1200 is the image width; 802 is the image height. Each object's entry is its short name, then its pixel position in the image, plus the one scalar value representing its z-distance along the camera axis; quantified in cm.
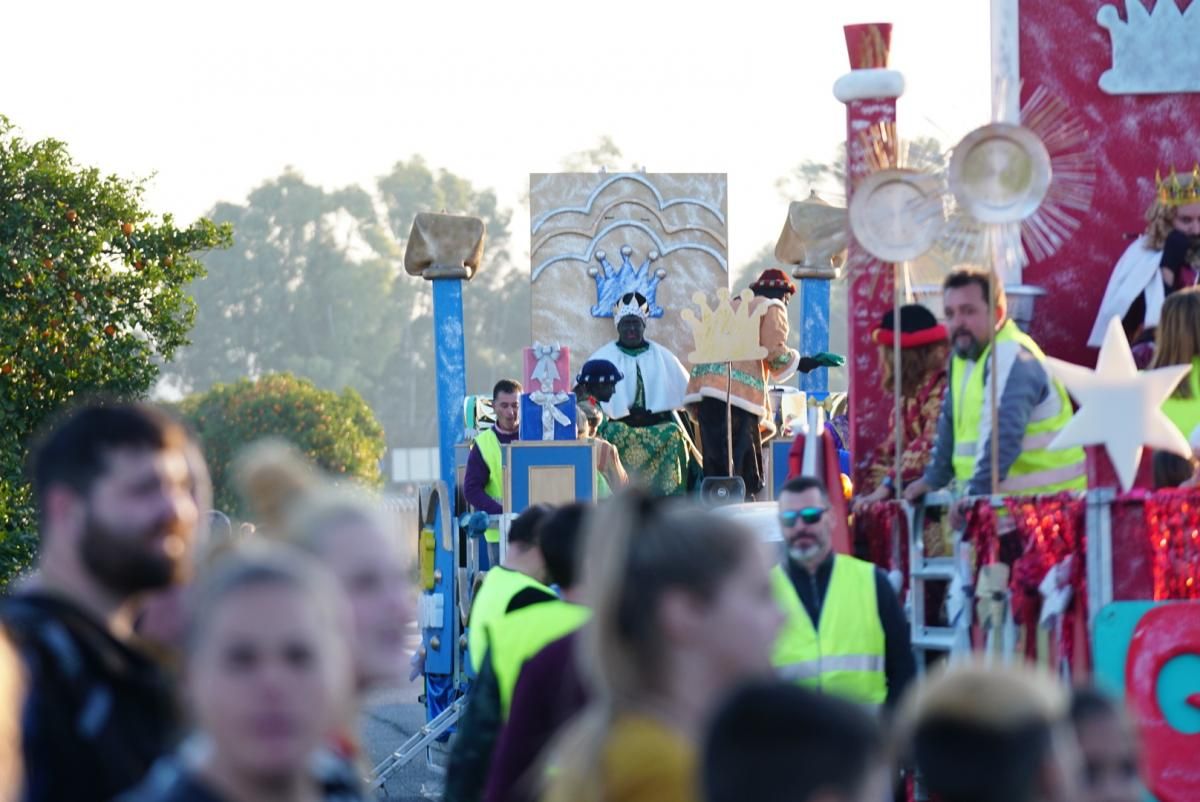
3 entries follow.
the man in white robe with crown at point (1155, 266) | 2089
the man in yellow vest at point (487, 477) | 2762
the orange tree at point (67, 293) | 3428
